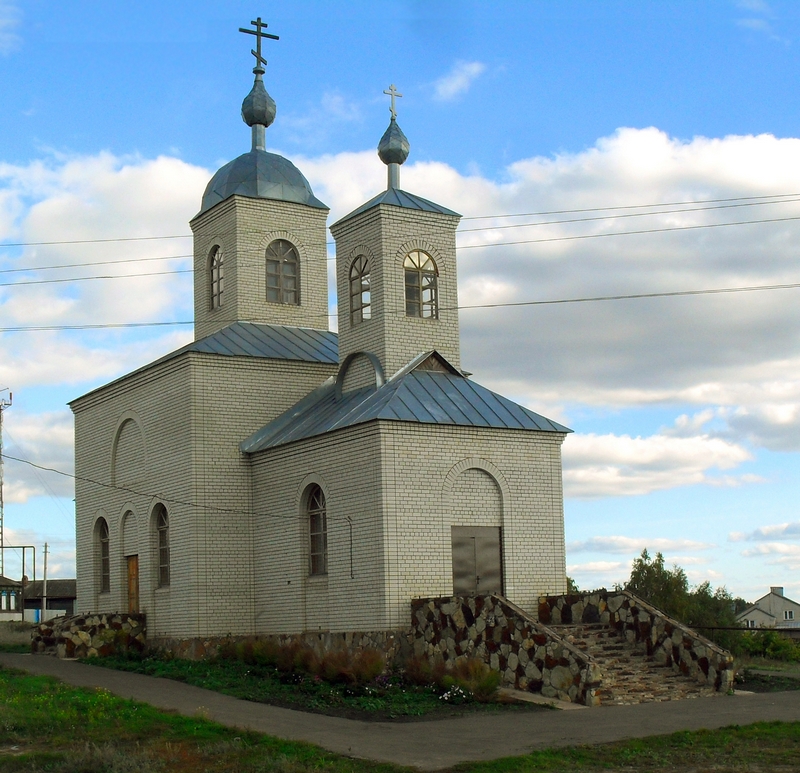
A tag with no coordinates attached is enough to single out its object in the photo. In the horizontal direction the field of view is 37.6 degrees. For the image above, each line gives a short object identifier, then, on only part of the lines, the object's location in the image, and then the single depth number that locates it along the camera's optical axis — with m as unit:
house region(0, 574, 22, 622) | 55.66
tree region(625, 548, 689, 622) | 31.84
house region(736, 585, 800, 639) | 74.06
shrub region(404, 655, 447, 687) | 17.88
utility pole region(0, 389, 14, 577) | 48.81
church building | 20.77
